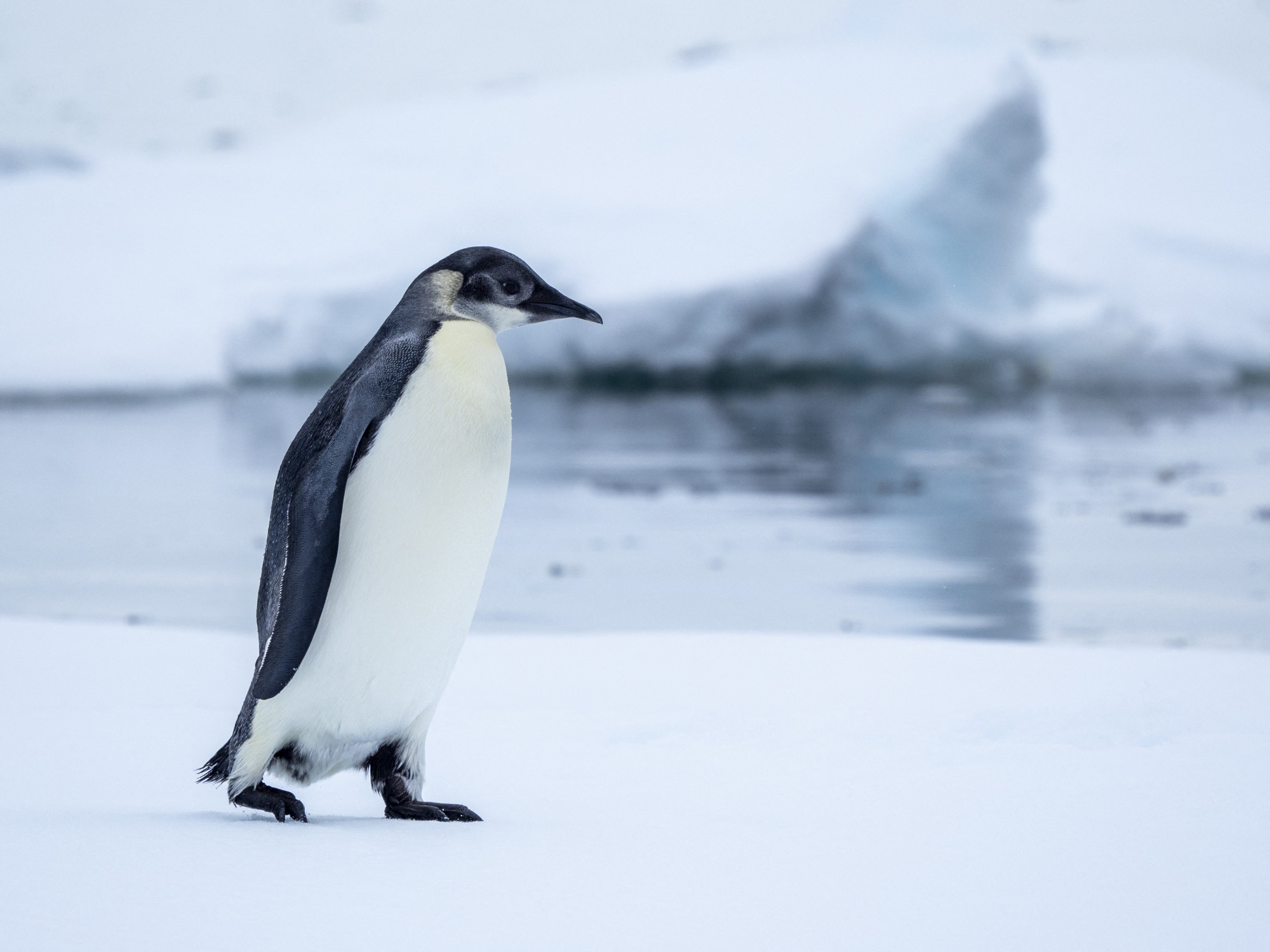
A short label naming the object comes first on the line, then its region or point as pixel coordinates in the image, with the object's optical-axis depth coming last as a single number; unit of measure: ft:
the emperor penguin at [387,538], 56.78
